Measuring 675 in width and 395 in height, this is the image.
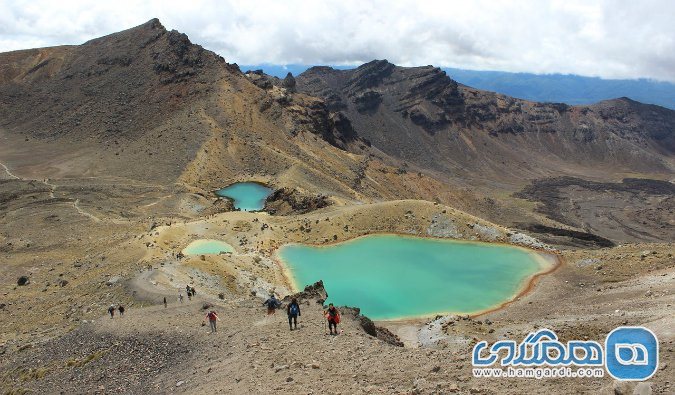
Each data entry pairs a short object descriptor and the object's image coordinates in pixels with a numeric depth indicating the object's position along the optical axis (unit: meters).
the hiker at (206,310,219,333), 25.14
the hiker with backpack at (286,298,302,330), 23.73
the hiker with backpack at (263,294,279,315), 27.41
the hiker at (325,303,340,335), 22.42
